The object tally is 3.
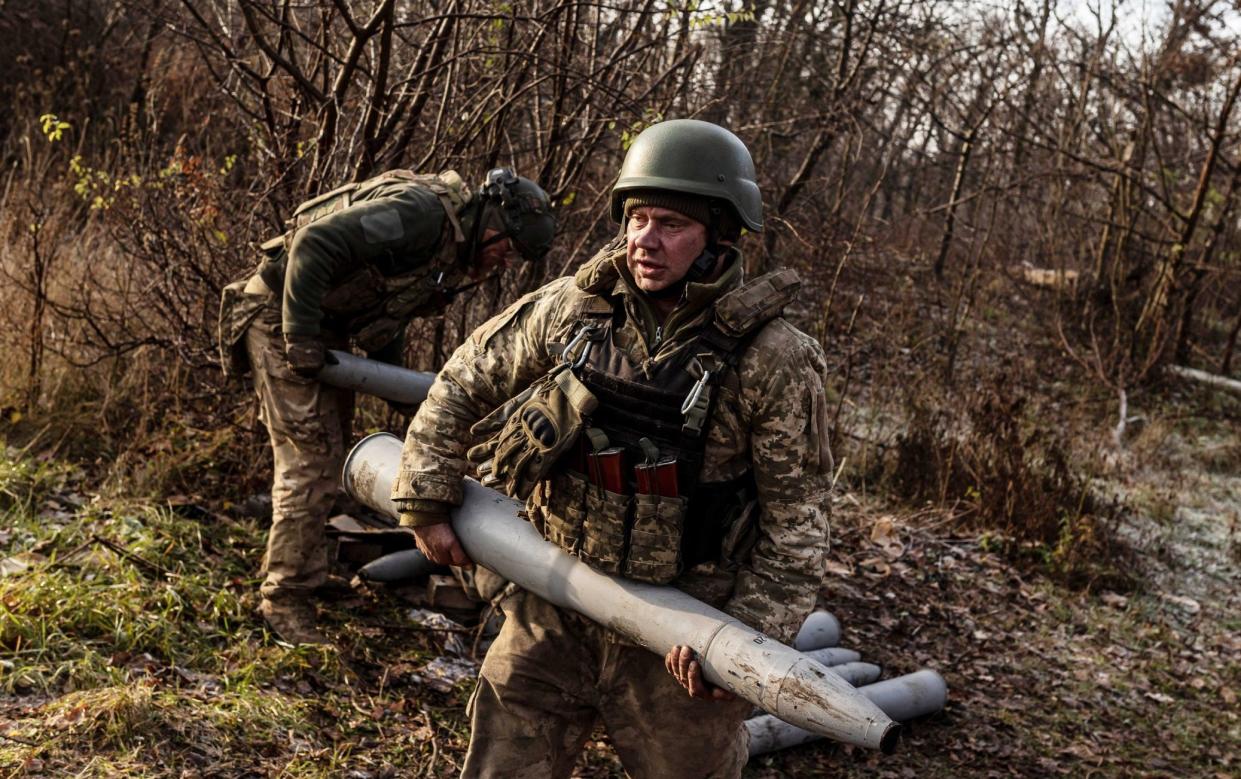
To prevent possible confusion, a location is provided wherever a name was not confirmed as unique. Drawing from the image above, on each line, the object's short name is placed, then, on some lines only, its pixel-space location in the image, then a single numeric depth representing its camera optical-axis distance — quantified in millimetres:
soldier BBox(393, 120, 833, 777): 2545
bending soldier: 4348
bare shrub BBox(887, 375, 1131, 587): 6848
